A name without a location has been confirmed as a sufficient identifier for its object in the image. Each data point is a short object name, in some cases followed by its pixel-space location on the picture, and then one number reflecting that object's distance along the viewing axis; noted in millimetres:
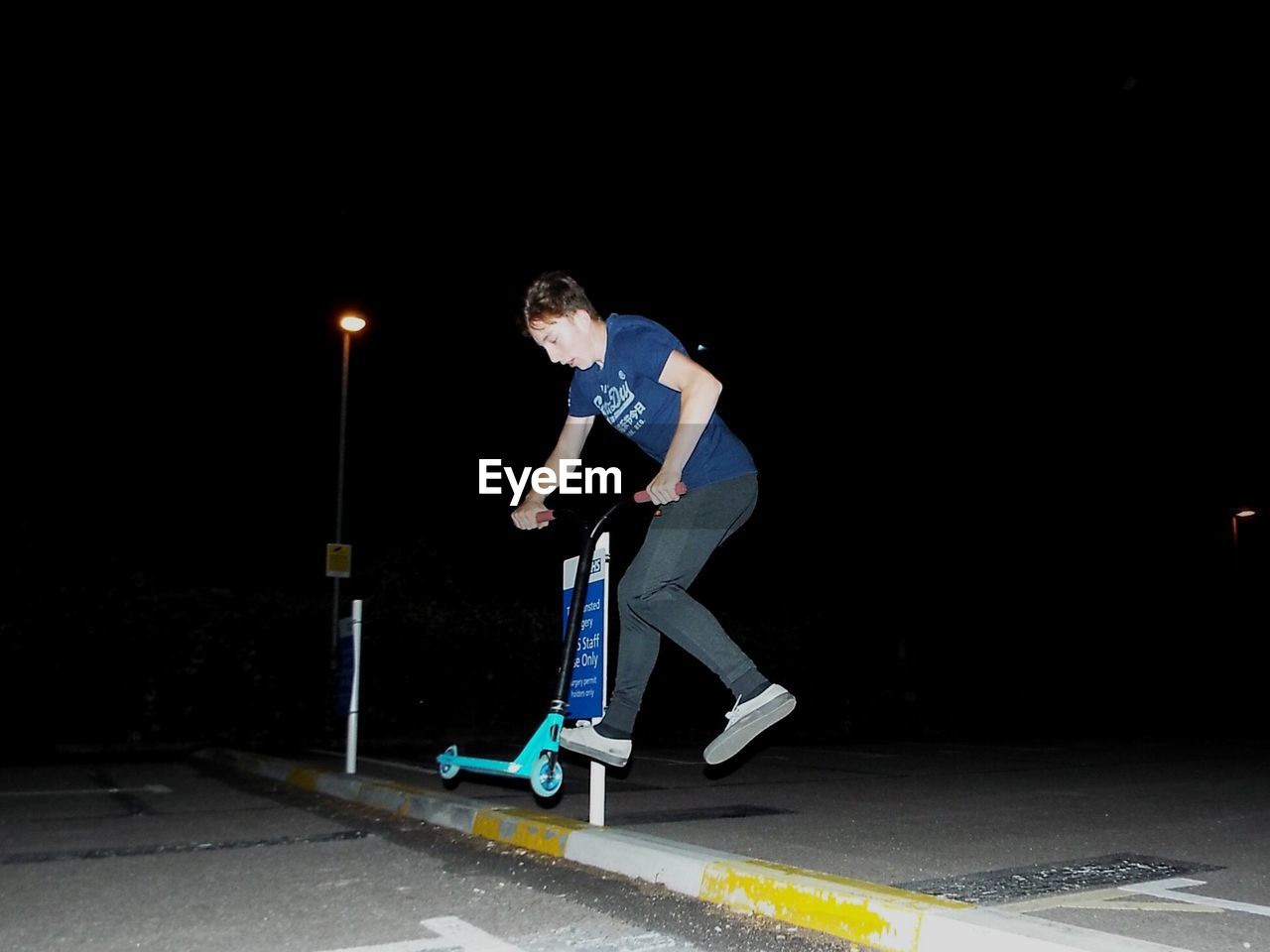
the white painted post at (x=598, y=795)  4598
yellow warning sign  13945
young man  3867
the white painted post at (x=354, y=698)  7499
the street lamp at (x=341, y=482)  14094
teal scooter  4414
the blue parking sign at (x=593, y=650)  4613
